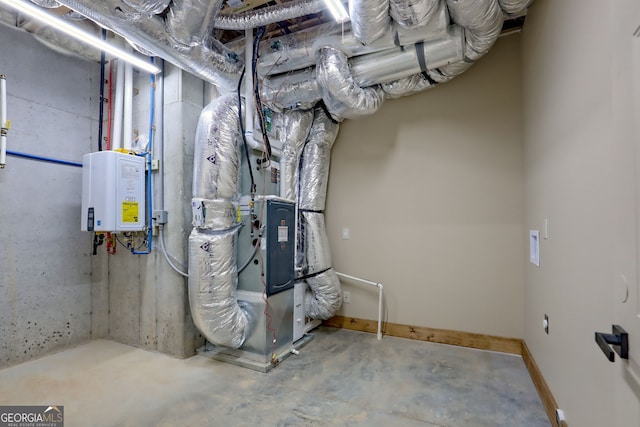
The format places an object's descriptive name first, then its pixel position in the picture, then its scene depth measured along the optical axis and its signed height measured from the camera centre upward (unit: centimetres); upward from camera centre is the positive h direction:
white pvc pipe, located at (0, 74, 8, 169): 233 +74
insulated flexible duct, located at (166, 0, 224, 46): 193 +131
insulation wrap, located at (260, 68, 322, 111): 294 +126
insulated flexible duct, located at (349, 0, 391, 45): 199 +136
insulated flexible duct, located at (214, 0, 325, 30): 231 +160
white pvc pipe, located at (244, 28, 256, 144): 270 +116
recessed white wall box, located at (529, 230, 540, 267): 226 -22
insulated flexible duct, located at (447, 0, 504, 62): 202 +139
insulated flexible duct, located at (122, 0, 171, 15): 178 +126
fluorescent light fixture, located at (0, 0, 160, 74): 185 +129
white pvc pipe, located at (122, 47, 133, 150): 299 +113
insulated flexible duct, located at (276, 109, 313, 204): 325 +84
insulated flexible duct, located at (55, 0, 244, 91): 178 +121
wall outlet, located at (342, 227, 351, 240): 361 -19
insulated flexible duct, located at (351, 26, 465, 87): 244 +134
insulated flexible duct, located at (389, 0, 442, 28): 196 +136
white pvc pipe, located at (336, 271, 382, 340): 326 -75
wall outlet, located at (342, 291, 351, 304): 358 -93
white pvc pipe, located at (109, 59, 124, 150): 303 +110
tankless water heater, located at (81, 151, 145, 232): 259 +22
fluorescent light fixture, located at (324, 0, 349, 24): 199 +140
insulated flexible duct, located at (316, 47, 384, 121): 257 +115
